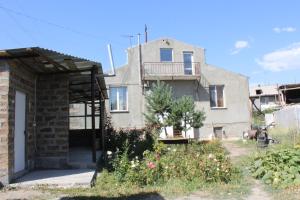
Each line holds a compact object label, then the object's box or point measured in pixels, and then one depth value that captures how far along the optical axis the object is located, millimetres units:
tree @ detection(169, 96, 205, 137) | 14162
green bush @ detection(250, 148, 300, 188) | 5406
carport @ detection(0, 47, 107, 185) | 5550
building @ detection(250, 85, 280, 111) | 31597
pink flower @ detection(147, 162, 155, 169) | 5600
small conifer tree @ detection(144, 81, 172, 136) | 14385
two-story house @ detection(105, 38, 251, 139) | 16640
